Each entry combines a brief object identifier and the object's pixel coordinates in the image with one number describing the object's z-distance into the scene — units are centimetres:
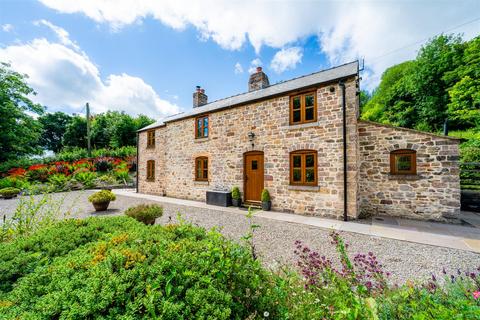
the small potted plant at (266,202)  782
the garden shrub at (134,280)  135
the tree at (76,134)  2658
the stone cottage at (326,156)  634
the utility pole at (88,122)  1889
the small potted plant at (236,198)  862
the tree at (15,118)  1636
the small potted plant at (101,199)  770
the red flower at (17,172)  1306
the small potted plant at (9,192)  1038
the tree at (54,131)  3291
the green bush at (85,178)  1346
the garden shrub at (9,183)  1179
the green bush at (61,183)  1227
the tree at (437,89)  1424
